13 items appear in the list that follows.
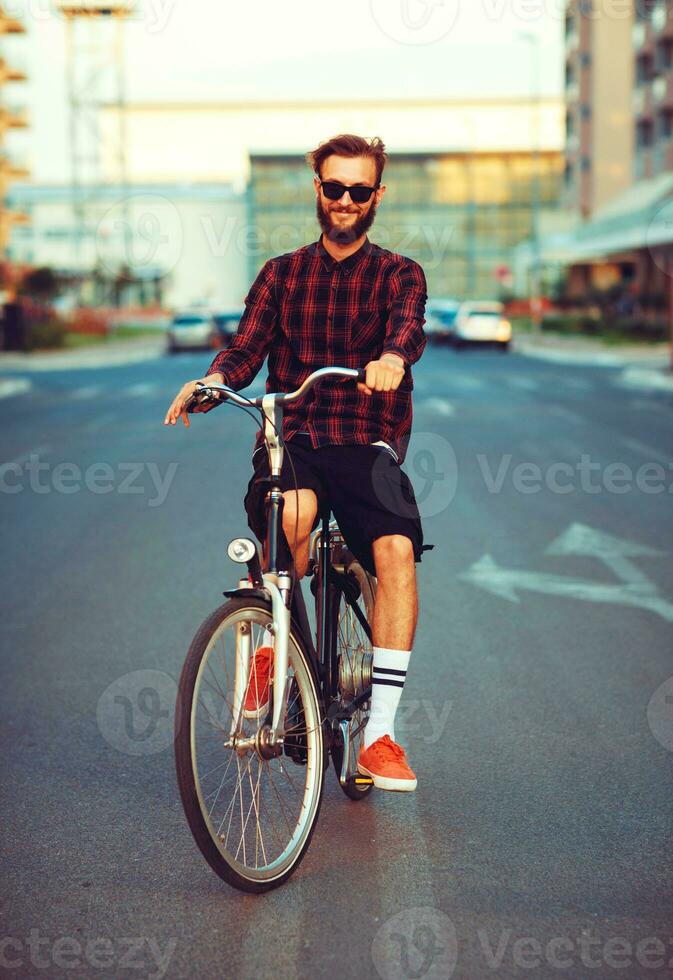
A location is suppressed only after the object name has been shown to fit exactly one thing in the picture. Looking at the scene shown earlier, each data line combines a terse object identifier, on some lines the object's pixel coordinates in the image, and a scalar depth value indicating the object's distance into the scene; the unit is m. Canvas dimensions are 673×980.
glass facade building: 94.25
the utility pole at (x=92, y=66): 57.84
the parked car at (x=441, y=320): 52.58
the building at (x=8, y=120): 77.69
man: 4.07
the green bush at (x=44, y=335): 47.22
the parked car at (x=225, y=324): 48.42
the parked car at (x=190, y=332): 48.41
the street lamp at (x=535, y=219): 56.16
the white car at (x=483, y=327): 47.12
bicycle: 3.46
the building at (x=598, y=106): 78.31
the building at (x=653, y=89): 61.78
